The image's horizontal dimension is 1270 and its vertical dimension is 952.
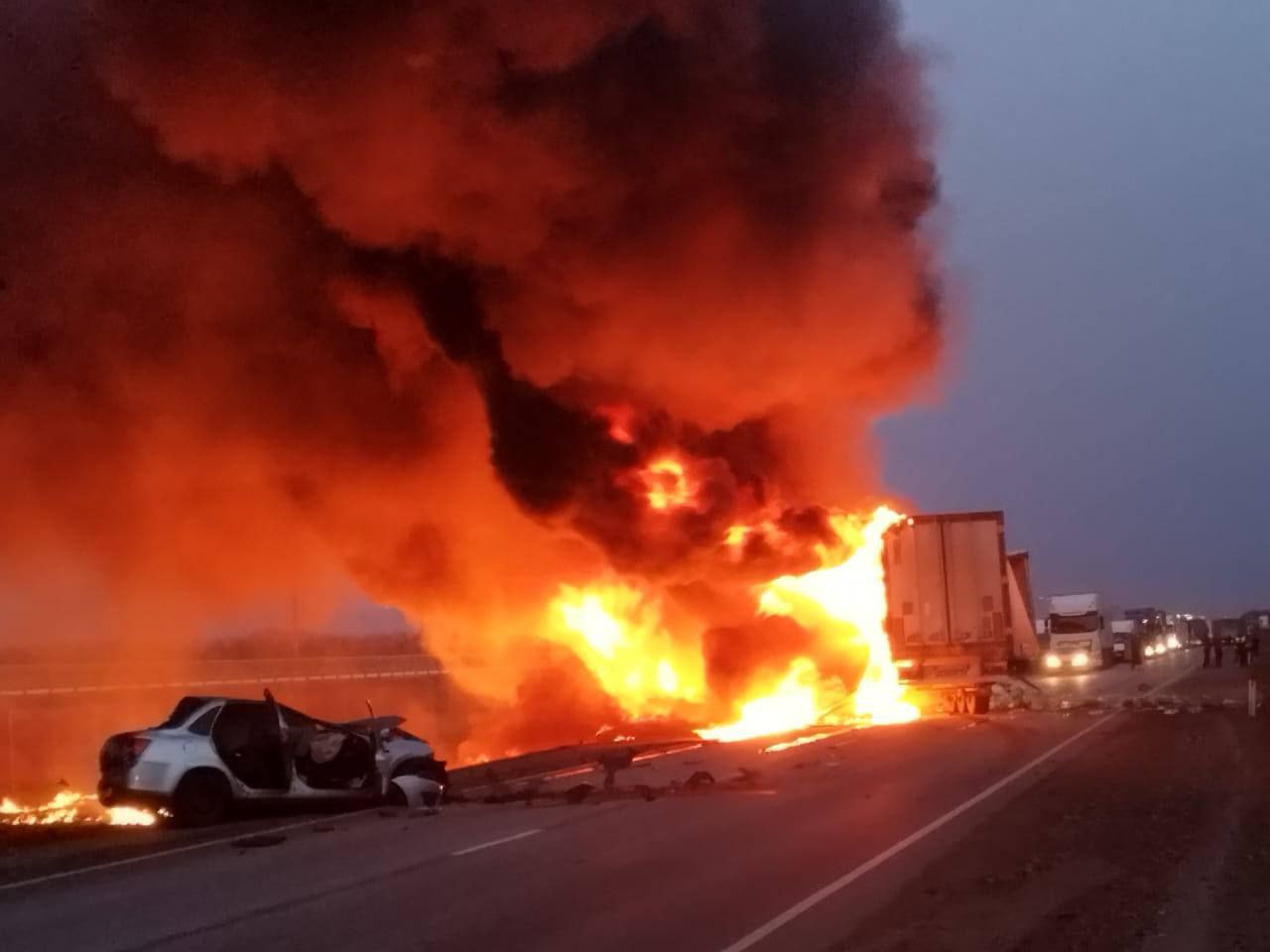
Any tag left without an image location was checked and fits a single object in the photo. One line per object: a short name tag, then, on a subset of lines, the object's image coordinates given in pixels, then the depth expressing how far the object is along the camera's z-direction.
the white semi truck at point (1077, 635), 53.38
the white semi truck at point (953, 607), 25.50
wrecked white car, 14.58
